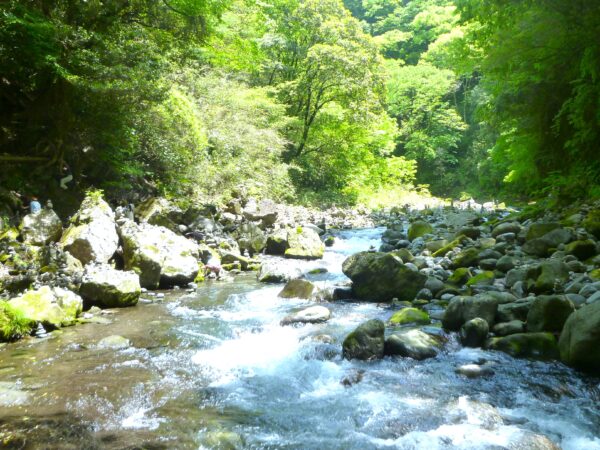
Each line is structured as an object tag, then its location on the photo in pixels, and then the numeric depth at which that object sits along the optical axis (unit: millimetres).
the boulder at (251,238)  12219
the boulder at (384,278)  7383
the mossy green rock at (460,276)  7504
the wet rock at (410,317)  6102
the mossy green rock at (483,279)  6985
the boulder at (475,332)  5137
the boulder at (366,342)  5047
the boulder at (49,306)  5957
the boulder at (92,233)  8117
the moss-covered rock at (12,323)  5512
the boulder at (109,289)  7188
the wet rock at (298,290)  8039
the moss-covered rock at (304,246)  11773
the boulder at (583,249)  6739
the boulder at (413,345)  5012
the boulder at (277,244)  12244
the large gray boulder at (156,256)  8484
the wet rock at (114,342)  5535
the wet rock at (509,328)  5168
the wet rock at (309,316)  6457
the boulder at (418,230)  12305
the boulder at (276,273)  9383
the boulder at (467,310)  5434
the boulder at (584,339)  4176
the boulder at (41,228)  7895
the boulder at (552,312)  4914
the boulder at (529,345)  4727
